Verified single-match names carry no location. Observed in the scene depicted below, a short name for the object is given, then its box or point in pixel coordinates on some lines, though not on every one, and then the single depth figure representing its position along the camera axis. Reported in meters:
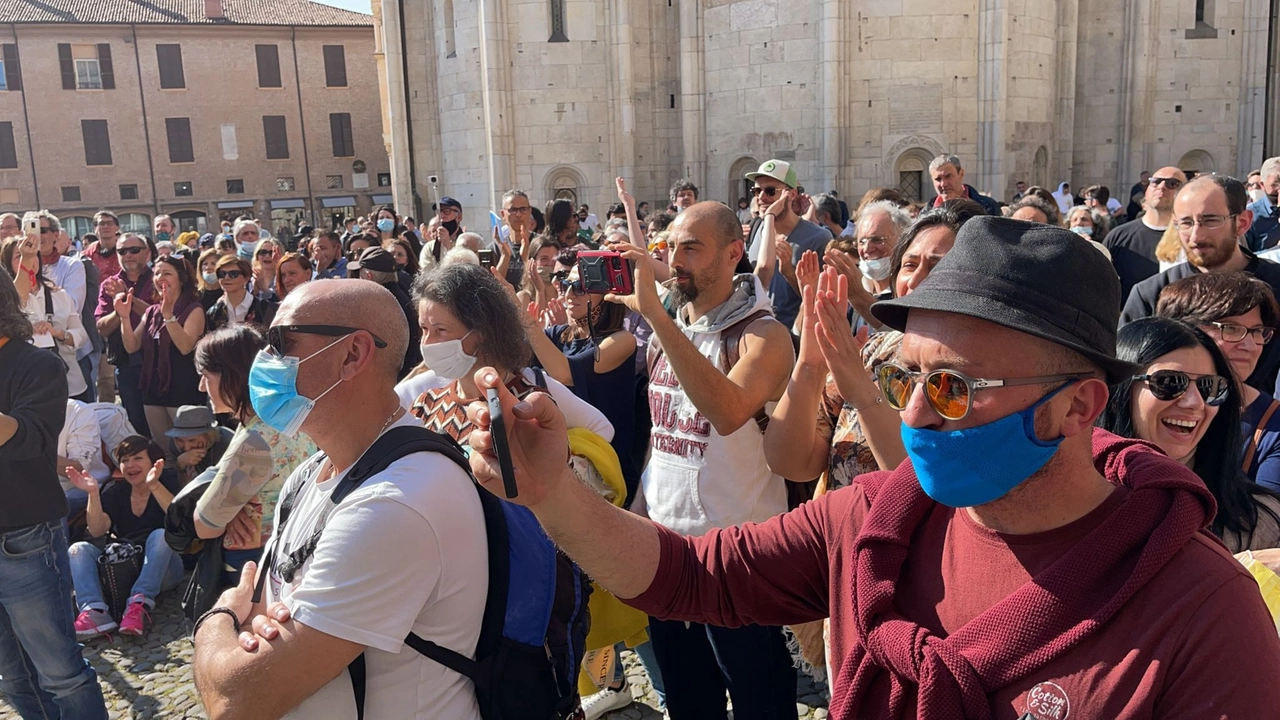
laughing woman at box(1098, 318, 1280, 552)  2.57
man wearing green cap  6.29
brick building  37.78
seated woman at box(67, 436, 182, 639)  5.52
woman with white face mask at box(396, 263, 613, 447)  3.27
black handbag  5.65
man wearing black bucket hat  1.33
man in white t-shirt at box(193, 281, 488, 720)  1.99
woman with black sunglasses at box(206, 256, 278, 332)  7.09
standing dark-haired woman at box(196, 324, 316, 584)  3.63
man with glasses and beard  4.56
